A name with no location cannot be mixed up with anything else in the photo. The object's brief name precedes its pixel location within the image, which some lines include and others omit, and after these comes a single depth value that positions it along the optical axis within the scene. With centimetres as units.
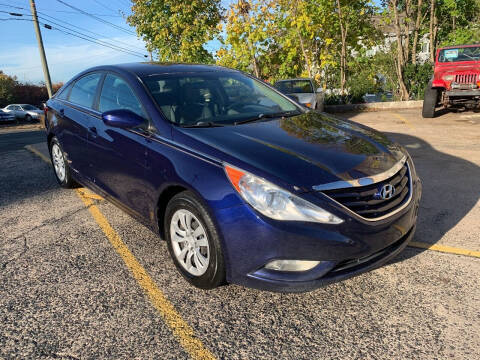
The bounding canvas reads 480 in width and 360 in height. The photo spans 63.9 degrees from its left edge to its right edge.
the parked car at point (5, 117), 2942
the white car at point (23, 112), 3112
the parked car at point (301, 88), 1130
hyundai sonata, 222
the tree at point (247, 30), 1364
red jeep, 1009
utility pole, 2130
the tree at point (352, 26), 1413
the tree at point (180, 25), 1994
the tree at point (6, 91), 4081
